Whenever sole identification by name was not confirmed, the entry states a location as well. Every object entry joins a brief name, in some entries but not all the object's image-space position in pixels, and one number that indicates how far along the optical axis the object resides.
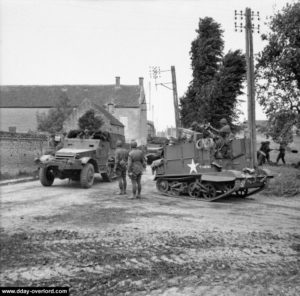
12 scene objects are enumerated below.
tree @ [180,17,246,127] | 30.28
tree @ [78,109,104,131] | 34.81
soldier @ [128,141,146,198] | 11.68
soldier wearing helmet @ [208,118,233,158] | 12.45
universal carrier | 11.75
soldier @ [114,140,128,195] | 12.43
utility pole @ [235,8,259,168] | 15.52
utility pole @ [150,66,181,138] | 22.48
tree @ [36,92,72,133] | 38.50
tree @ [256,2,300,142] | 20.19
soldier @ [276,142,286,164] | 27.08
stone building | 50.22
